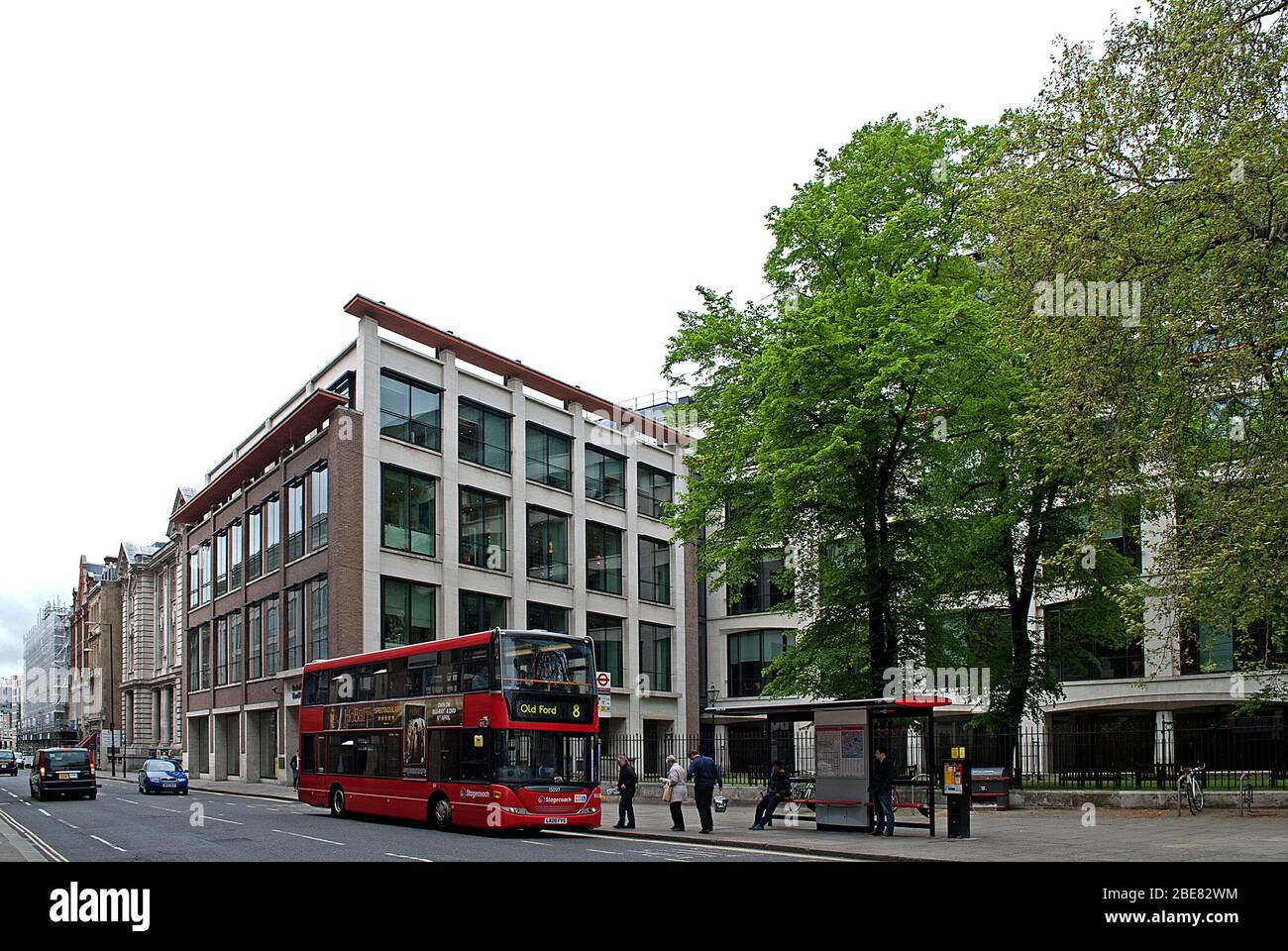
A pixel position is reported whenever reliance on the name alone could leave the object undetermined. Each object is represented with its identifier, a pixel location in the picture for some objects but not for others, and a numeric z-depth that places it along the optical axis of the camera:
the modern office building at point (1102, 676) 31.66
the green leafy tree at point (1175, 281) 17.38
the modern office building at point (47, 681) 134.75
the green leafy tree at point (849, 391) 25.95
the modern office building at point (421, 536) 46.00
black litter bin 29.80
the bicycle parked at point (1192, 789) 26.78
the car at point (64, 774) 43.31
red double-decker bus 25.03
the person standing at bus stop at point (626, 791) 27.53
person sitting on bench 26.28
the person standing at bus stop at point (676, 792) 26.30
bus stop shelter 24.09
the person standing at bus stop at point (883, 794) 23.45
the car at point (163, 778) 47.19
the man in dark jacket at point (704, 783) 25.61
